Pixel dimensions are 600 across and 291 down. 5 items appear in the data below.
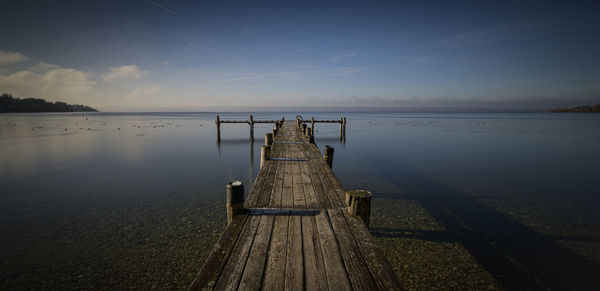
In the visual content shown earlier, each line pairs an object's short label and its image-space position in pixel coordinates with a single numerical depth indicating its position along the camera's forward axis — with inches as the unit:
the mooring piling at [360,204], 188.6
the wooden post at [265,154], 386.9
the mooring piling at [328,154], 410.9
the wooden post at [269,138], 553.9
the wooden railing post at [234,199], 187.5
